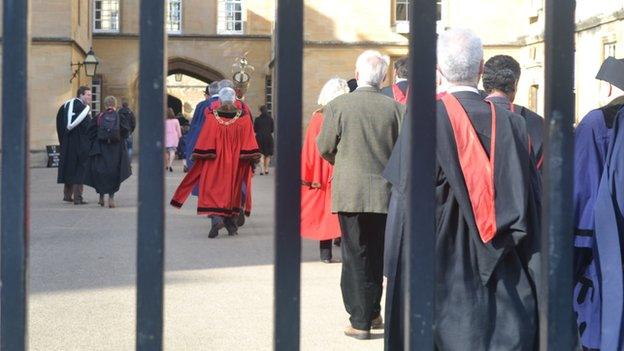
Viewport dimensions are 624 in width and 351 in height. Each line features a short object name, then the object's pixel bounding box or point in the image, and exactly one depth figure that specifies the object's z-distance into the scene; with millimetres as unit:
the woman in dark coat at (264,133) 27703
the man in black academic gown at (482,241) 3434
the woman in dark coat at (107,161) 16594
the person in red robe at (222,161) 12617
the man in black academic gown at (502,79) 6383
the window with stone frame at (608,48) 30103
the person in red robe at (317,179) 9906
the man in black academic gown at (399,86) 8430
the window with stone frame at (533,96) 37094
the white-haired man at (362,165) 6988
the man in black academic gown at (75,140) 16875
